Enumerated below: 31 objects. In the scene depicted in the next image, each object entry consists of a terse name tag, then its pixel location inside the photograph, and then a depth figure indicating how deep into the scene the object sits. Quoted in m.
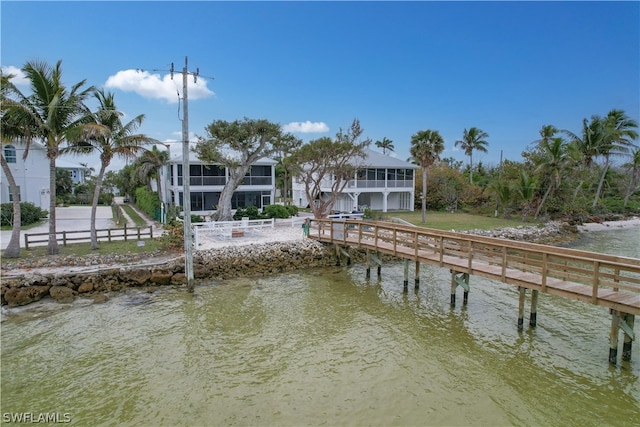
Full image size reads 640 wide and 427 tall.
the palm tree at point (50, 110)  14.76
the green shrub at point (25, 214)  23.44
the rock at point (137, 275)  15.01
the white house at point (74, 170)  46.18
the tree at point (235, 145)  24.27
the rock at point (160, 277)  15.29
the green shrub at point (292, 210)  30.35
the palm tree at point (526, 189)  32.31
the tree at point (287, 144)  25.38
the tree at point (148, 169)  31.39
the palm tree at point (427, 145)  28.88
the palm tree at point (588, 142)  34.66
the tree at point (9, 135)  14.27
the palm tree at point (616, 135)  35.18
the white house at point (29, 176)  27.67
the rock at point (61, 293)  13.34
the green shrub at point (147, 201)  31.23
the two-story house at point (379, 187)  34.47
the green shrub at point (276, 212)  28.53
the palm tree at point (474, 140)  54.50
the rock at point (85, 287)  13.95
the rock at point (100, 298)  13.36
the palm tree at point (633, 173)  43.22
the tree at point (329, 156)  23.77
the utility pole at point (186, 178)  14.17
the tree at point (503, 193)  32.94
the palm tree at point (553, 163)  32.72
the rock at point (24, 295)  12.80
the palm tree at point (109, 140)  16.52
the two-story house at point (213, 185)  29.41
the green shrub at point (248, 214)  27.30
